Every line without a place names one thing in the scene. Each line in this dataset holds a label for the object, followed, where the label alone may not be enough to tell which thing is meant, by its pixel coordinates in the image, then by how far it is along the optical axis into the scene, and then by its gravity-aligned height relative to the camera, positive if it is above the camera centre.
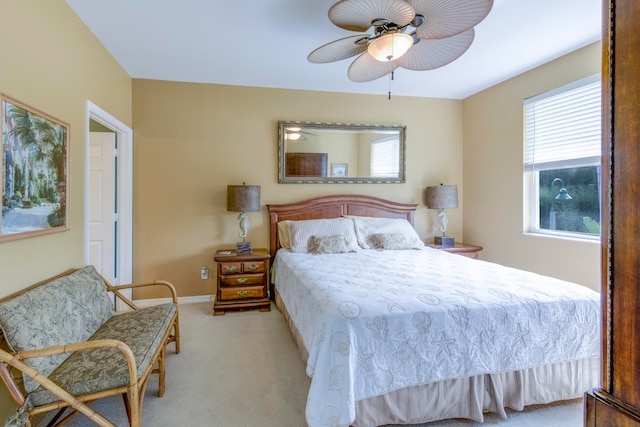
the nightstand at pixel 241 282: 3.47 -0.78
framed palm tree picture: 1.68 +0.24
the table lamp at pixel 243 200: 3.59 +0.14
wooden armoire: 0.51 +0.00
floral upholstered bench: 1.42 -0.75
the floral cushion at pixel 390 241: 3.64 -0.33
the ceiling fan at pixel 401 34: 1.74 +1.15
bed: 1.62 -0.73
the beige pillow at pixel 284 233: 3.78 -0.25
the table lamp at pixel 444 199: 4.17 +0.18
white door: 3.49 +0.11
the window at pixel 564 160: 2.93 +0.54
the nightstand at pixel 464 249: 4.04 -0.47
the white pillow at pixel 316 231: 3.57 -0.22
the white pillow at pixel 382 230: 3.75 -0.21
